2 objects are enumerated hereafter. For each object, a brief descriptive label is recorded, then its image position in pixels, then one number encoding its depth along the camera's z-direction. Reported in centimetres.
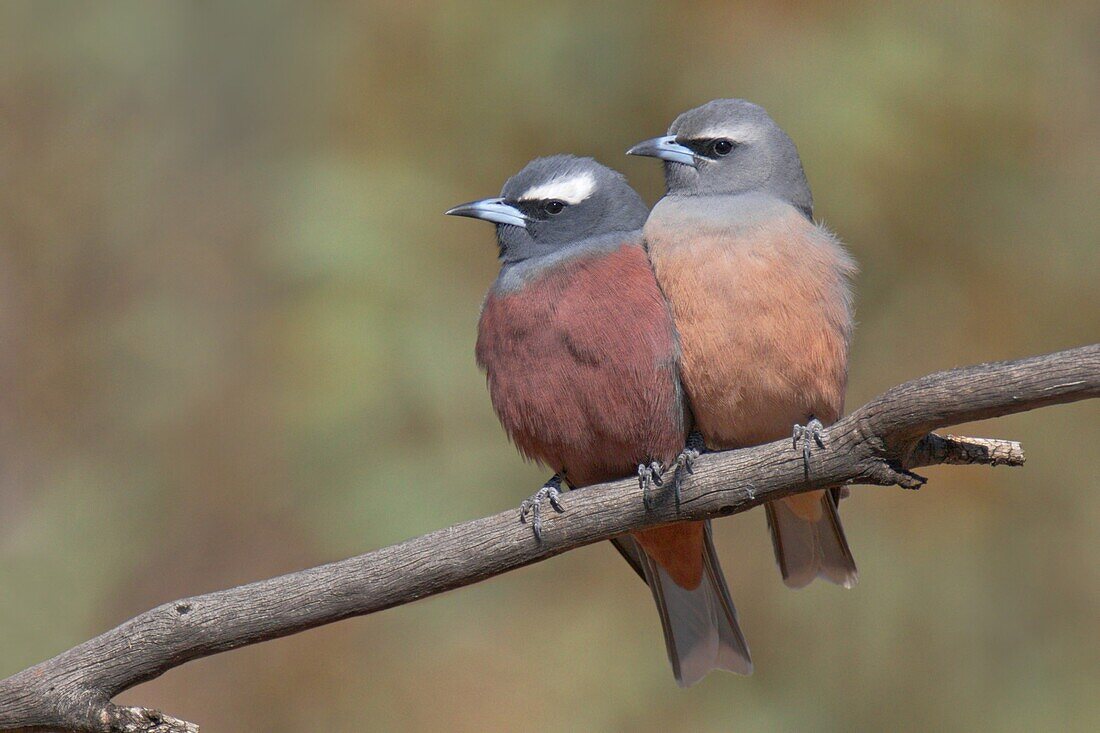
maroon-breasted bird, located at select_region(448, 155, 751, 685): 1118
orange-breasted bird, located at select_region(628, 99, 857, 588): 1068
